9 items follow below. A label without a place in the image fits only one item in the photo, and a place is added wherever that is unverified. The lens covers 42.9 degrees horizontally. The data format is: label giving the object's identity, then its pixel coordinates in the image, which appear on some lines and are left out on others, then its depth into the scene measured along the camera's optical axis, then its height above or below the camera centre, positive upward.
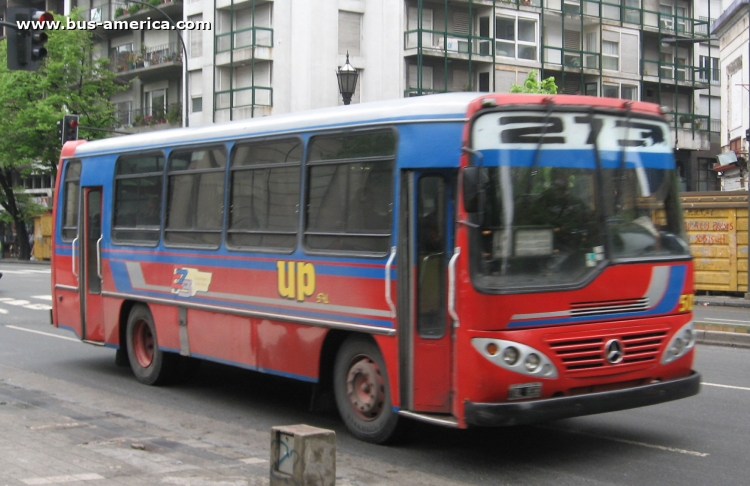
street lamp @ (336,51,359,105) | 17.45 +3.05
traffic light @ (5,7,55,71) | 15.82 +3.46
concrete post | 5.91 -1.32
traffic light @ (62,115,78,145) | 29.14 +3.69
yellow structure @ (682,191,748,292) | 23.08 +0.27
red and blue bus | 7.05 -0.09
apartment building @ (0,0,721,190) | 41.97 +9.25
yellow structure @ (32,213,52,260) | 53.25 +0.53
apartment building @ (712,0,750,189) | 35.56 +6.33
